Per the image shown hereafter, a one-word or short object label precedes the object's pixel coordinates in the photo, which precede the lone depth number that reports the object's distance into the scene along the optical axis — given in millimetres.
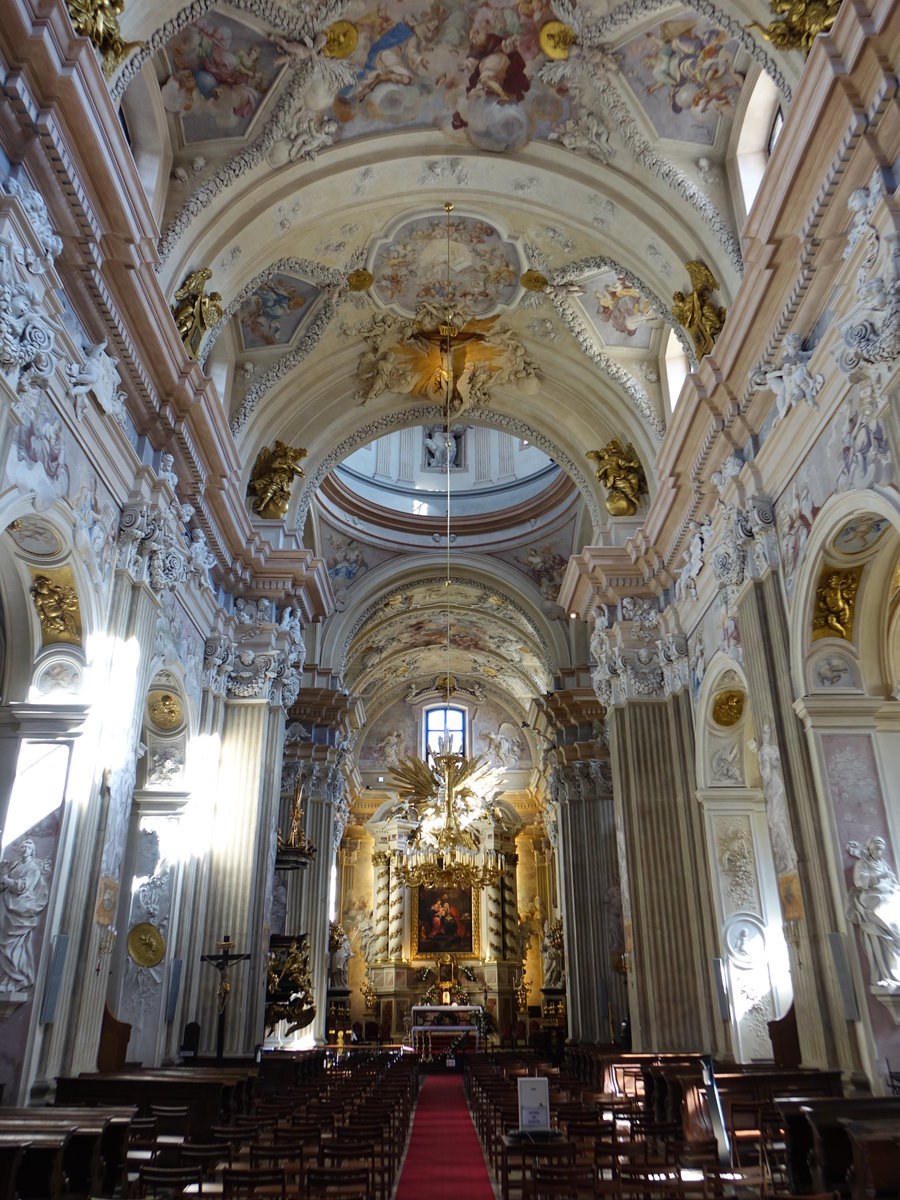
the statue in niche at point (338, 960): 28062
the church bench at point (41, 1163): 5148
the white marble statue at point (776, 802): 9102
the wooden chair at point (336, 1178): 5238
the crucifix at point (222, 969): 11969
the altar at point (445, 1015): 26484
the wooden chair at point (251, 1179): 5332
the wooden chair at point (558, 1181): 5356
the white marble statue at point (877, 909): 7781
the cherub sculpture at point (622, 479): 15570
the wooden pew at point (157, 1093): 8086
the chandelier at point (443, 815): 22306
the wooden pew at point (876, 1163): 5047
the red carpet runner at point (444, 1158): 7558
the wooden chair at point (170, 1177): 5559
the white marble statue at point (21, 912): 7934
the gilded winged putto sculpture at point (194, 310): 11383
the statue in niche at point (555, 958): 26734
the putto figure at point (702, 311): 11359
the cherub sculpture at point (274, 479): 15422
